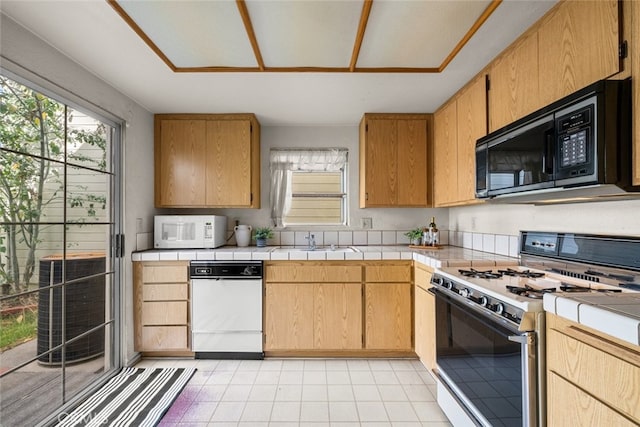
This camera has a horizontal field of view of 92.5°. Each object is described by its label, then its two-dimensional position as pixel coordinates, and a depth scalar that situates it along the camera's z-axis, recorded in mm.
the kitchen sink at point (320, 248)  2911
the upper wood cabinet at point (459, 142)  2121
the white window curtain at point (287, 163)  3299
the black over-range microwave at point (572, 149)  1115
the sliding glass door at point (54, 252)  1626
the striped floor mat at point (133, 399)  1837
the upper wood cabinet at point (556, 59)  1168
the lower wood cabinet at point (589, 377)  819
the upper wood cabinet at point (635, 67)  1061
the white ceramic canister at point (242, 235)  3096
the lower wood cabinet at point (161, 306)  2611
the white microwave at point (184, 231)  2809
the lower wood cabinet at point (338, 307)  2594
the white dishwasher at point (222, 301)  2600
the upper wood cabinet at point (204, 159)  2928
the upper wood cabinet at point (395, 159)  2924
